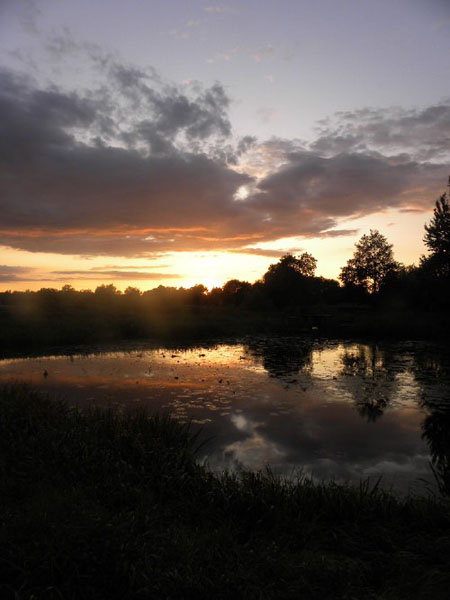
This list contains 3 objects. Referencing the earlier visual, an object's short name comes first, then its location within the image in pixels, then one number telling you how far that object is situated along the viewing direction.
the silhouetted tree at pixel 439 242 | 45.38
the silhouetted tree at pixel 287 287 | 84.56
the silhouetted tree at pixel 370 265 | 78.38
